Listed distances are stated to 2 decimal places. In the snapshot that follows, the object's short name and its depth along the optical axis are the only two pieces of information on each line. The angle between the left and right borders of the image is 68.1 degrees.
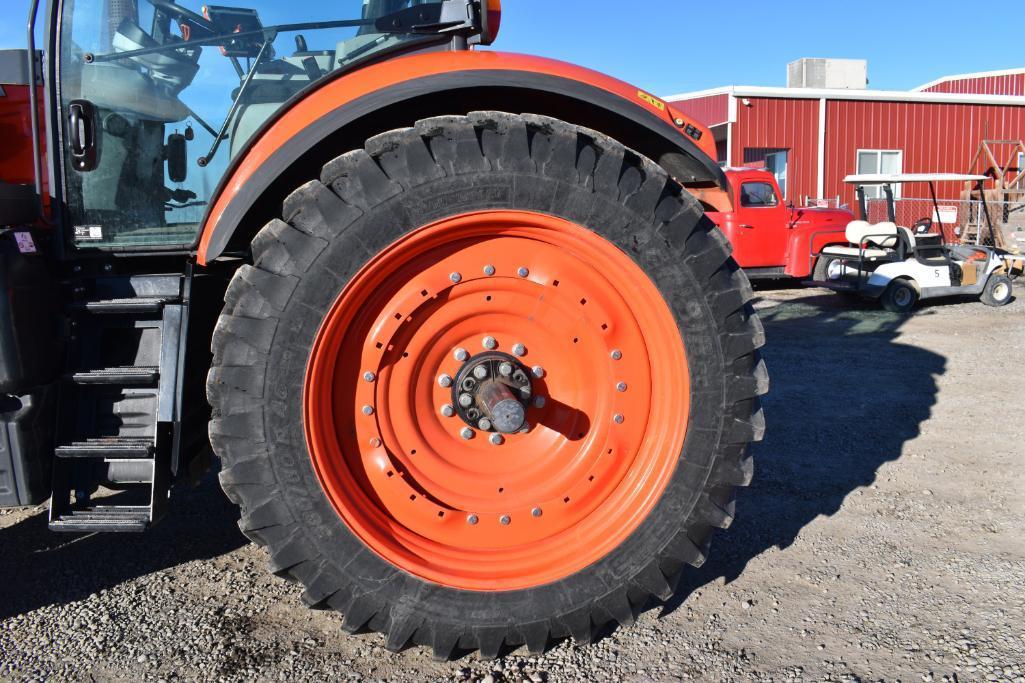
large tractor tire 2.15
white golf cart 10.95
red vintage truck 12.67
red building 18.03
